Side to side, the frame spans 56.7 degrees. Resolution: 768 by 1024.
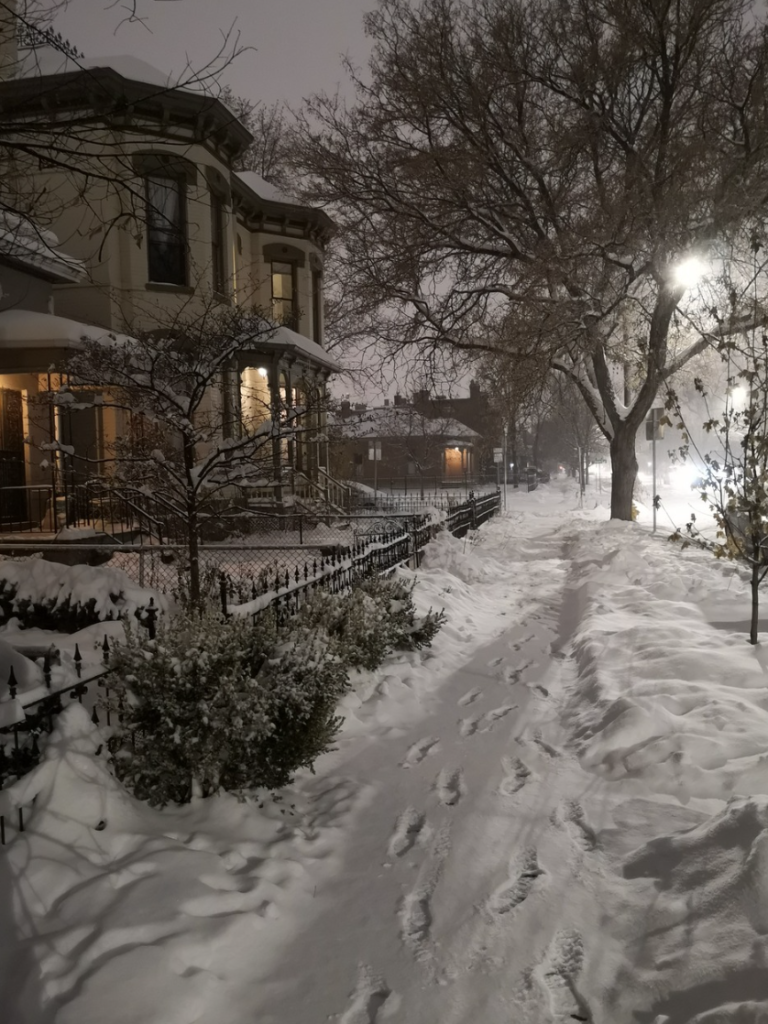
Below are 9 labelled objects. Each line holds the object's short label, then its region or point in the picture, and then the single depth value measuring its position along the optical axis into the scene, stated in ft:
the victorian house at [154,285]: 43.55
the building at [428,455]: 185.26
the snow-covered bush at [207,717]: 13.41
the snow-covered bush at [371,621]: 21.26
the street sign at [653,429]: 59.16
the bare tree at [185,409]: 23.21
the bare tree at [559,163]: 49.75
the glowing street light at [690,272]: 45.73
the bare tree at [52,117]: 13.16
